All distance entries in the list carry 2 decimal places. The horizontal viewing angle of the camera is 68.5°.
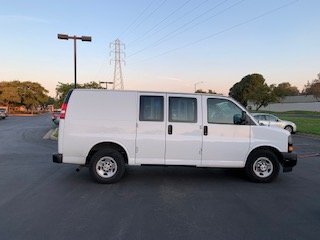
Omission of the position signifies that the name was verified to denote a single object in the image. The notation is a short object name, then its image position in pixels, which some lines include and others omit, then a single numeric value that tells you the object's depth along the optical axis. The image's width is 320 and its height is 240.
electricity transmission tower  38.11
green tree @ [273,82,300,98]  58.91
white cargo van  5.38
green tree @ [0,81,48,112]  52.42
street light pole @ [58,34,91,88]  14.11
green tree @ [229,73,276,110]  56.61
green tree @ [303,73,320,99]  53.44
